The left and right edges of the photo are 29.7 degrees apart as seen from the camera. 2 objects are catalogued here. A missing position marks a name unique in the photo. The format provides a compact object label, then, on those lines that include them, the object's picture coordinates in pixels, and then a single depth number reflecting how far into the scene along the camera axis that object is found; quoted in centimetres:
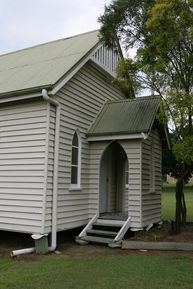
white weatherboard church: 988
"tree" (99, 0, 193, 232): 1065
